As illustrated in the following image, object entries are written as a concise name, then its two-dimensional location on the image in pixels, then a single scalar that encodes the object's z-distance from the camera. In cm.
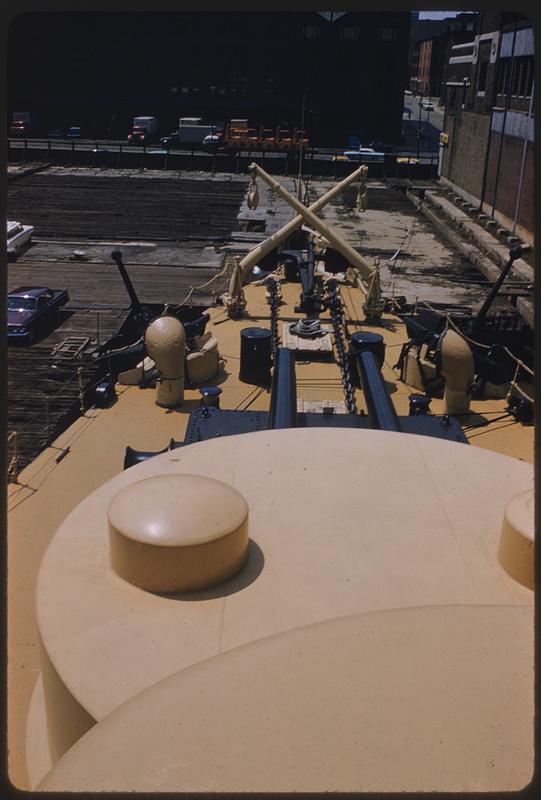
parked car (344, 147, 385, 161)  7381
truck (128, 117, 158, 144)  7412
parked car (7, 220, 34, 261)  4575
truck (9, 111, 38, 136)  7781
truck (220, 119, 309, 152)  7400
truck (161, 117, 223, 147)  7562
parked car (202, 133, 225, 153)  7412
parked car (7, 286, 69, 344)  2794
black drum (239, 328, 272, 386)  2092
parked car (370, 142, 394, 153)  7838
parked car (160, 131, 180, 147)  7612
